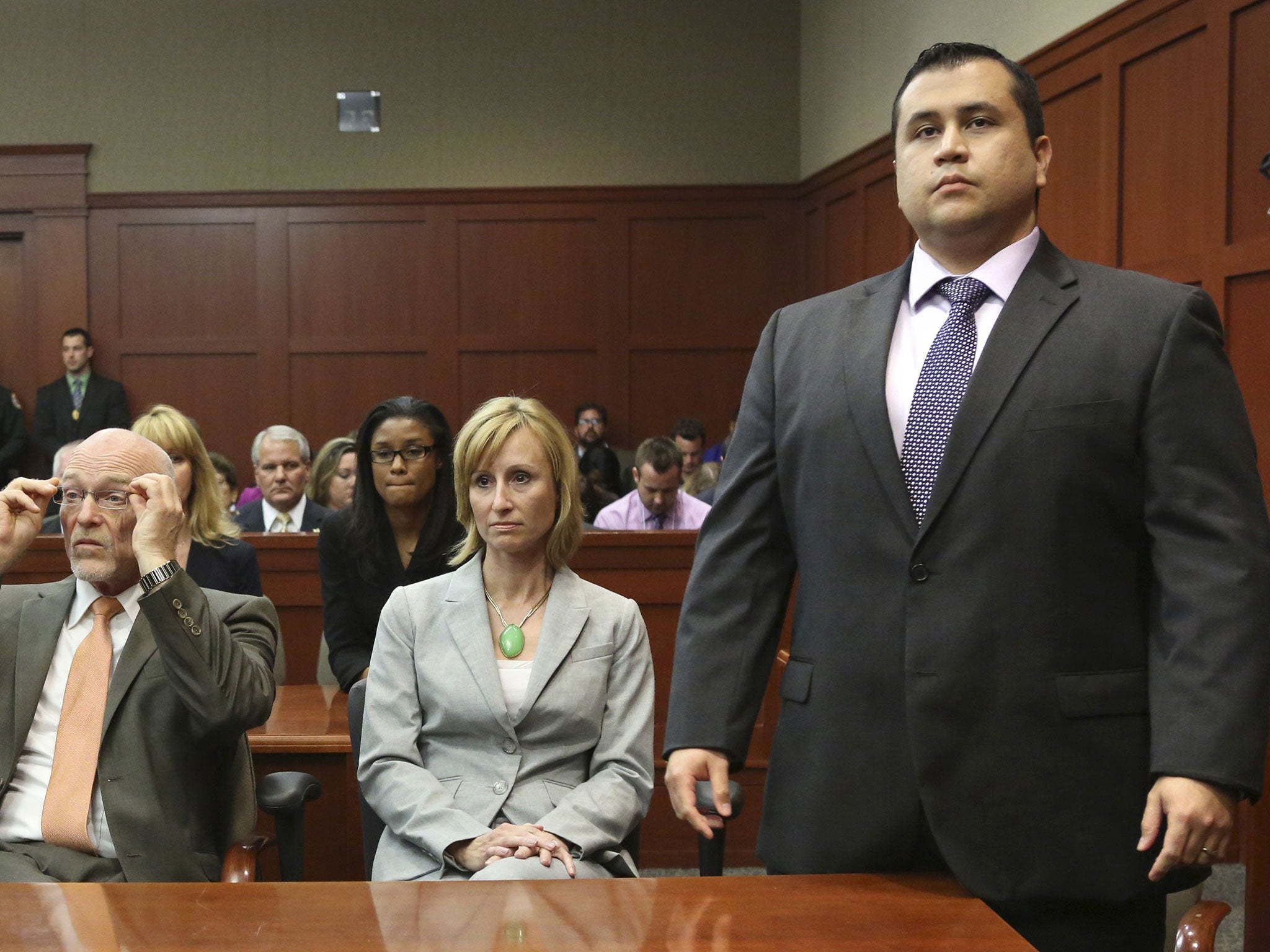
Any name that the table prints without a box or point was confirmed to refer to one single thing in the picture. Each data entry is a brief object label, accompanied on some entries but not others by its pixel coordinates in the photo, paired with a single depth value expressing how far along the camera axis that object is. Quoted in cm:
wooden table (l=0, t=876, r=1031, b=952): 132
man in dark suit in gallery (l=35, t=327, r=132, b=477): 931
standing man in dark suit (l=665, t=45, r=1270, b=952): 145
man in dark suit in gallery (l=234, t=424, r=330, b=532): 554
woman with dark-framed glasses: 349
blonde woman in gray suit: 227
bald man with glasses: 223
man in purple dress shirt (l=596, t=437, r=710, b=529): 590
